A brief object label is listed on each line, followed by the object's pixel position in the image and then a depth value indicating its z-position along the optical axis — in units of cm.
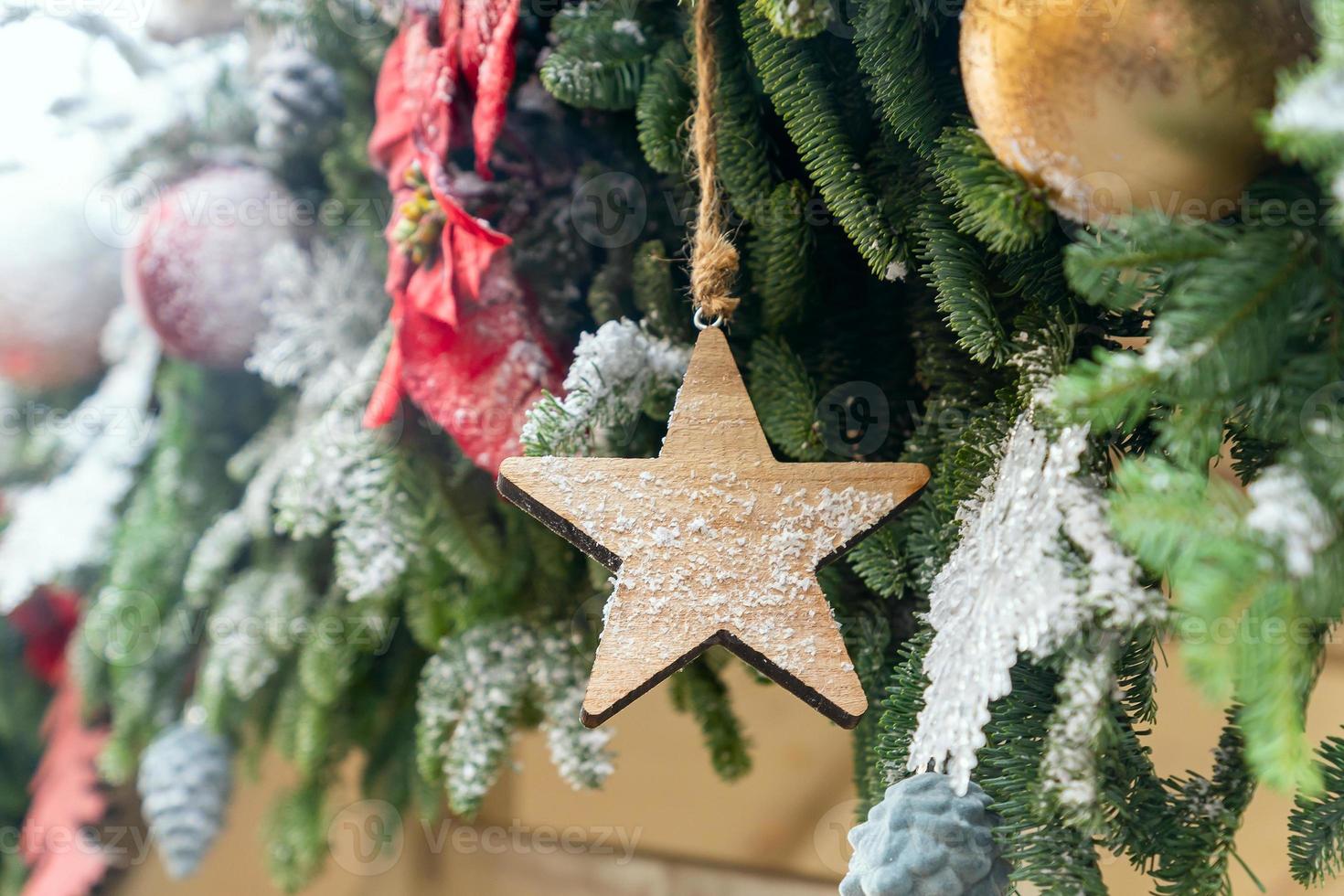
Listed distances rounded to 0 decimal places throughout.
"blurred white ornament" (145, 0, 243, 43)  80
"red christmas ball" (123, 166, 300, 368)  69
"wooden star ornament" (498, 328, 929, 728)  42
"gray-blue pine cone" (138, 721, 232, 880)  76
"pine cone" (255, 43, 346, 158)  69
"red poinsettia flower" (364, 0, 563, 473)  52
